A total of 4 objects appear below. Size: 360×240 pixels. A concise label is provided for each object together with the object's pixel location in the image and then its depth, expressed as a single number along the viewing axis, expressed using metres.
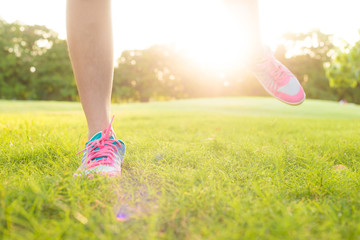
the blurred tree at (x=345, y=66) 12.66
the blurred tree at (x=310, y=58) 34.81
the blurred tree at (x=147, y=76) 35.22
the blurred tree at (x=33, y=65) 29.52
